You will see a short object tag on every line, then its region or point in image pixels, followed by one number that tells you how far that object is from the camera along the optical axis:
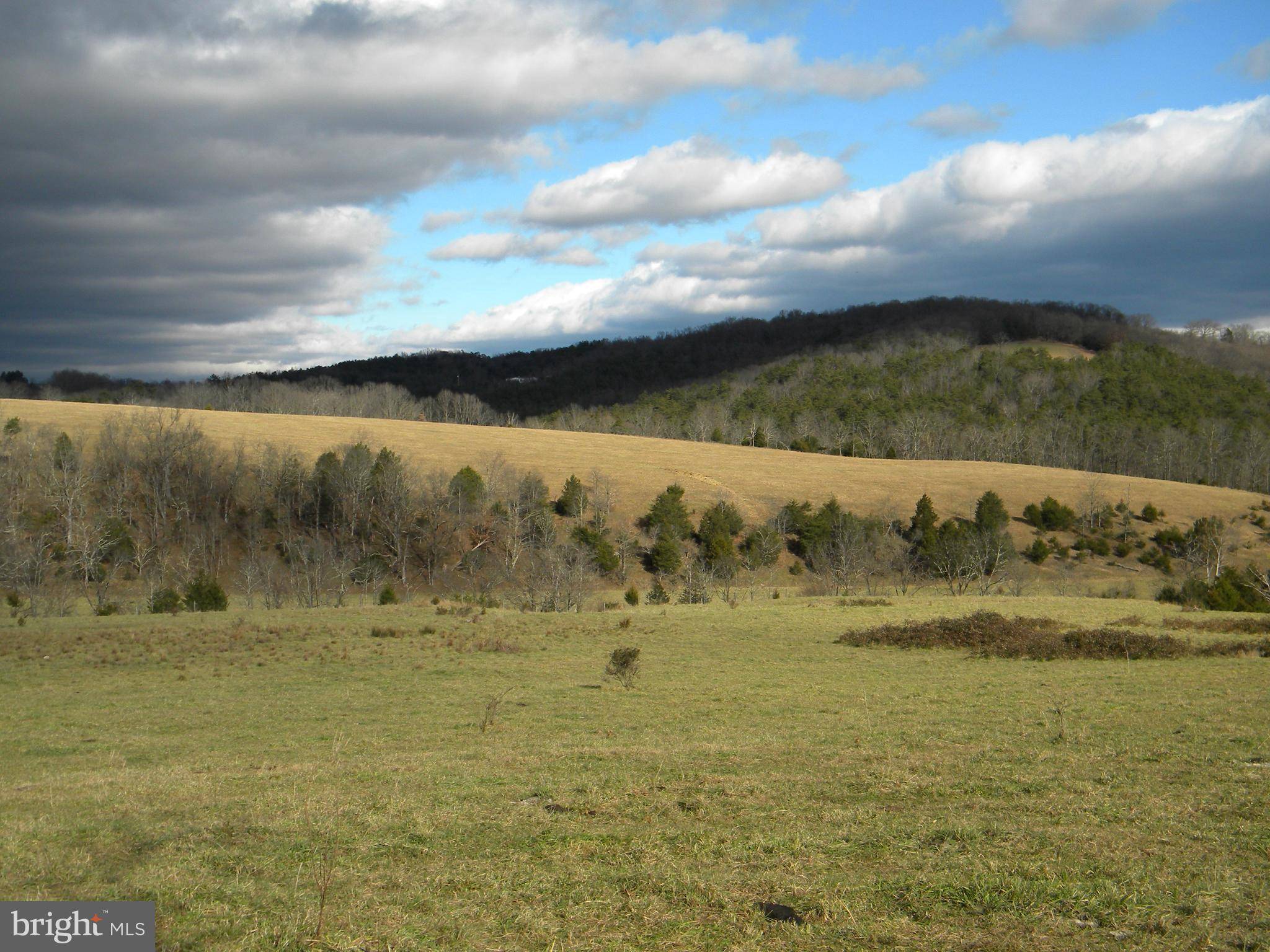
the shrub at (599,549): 72.31
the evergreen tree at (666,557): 74.25
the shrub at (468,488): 77.12
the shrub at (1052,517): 86.94
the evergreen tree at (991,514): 82.19
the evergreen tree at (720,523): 79.56
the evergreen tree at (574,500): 81.62
